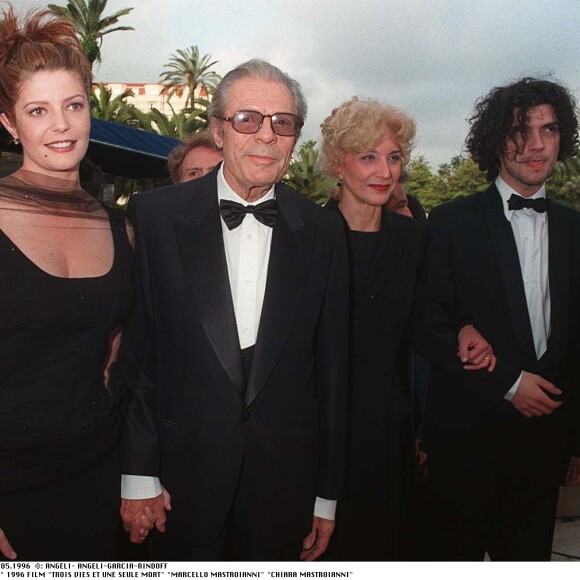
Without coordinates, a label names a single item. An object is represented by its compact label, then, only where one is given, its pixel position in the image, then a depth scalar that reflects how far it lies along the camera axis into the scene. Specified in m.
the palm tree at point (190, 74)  42.72
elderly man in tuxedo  2.14
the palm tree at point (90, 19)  8.13
